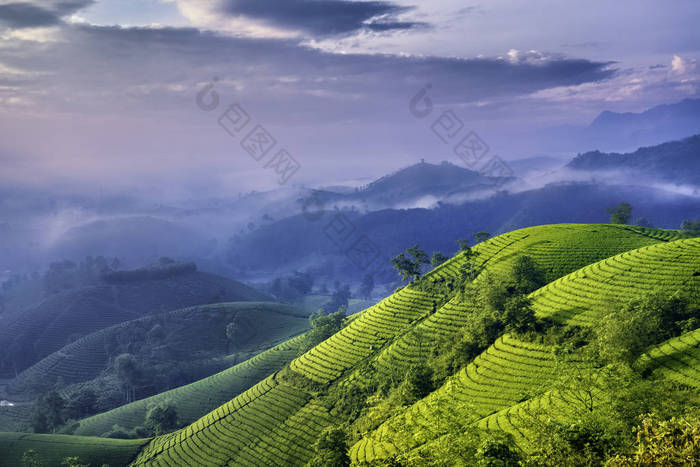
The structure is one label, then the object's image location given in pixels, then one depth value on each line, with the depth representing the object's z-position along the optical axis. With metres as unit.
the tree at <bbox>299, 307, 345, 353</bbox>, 91.62
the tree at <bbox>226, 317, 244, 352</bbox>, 144.19
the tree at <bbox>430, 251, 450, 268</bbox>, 94.06
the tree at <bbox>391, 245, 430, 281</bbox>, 79.06
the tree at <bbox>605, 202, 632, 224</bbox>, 96.34
